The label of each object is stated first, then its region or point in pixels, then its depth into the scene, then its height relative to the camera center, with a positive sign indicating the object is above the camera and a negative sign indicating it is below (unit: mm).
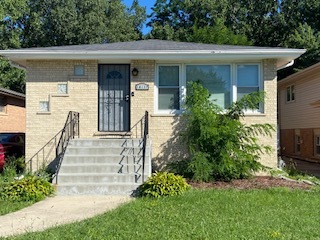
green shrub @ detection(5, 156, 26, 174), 7806 -1203
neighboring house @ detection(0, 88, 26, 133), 15374 +843
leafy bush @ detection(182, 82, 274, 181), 6550 -362
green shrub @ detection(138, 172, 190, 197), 5451 -1315
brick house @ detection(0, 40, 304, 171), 7671 +1104
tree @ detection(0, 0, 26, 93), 18325 +6846
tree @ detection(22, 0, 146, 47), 21304 +8497
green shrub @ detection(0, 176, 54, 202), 5405 -1400
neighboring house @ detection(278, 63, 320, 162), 11468 +535
